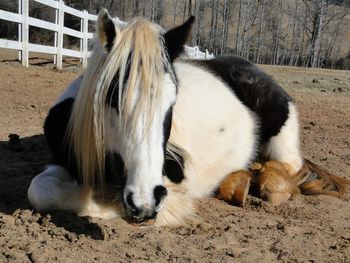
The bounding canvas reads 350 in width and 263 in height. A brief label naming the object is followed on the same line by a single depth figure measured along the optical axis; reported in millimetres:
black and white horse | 2277
